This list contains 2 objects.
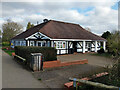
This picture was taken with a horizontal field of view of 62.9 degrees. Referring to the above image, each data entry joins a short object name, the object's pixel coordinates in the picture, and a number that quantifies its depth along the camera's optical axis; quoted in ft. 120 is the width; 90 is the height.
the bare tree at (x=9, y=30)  122.10
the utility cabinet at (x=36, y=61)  20.72
